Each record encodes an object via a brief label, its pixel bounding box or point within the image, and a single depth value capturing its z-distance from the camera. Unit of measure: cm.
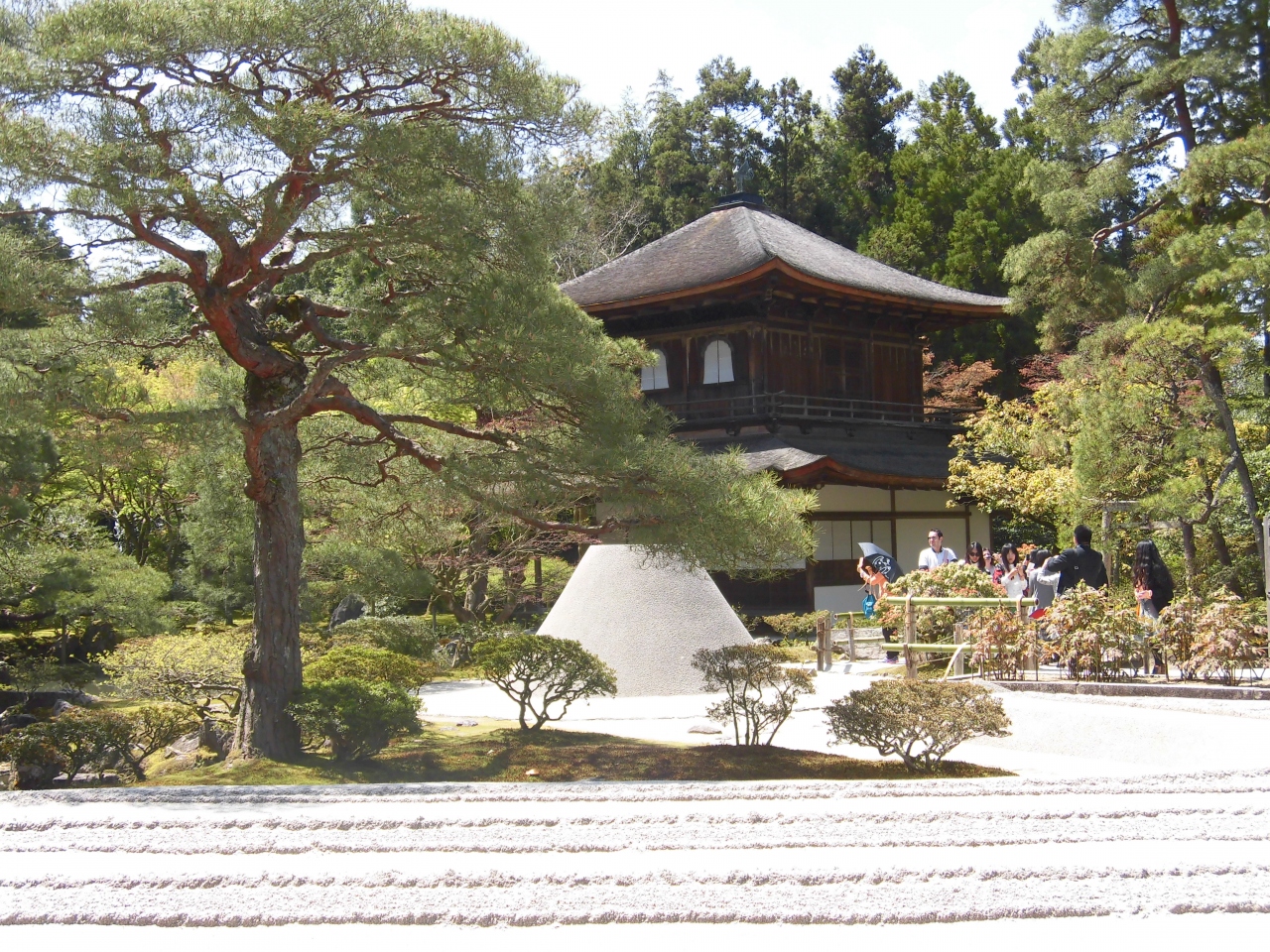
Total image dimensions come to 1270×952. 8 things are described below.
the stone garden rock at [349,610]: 1742
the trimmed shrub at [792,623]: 1541
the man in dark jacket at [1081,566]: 1024
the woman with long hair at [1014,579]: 1327
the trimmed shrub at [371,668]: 943
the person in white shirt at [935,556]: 1320
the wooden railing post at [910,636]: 1137
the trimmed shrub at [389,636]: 1285
